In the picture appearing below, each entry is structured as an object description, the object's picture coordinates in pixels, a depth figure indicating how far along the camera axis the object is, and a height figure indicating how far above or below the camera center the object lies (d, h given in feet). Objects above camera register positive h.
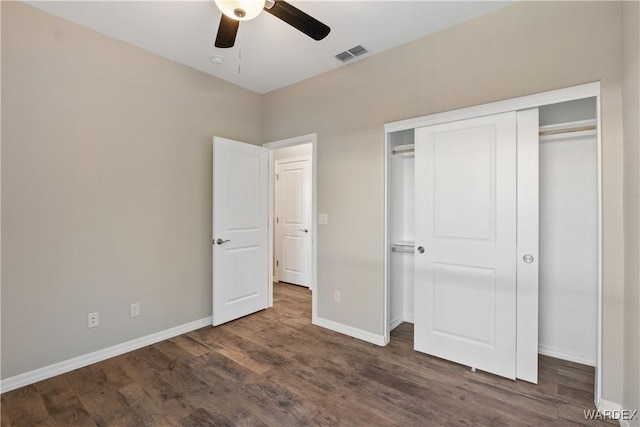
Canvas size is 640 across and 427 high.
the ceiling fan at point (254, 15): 5.30 +3.93
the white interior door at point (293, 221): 16.16 -0.48
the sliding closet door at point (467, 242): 7.32 -0.81
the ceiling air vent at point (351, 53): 9.13 +5.12
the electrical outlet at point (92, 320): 8.16 -3.03
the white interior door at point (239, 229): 10.62 -0.66
